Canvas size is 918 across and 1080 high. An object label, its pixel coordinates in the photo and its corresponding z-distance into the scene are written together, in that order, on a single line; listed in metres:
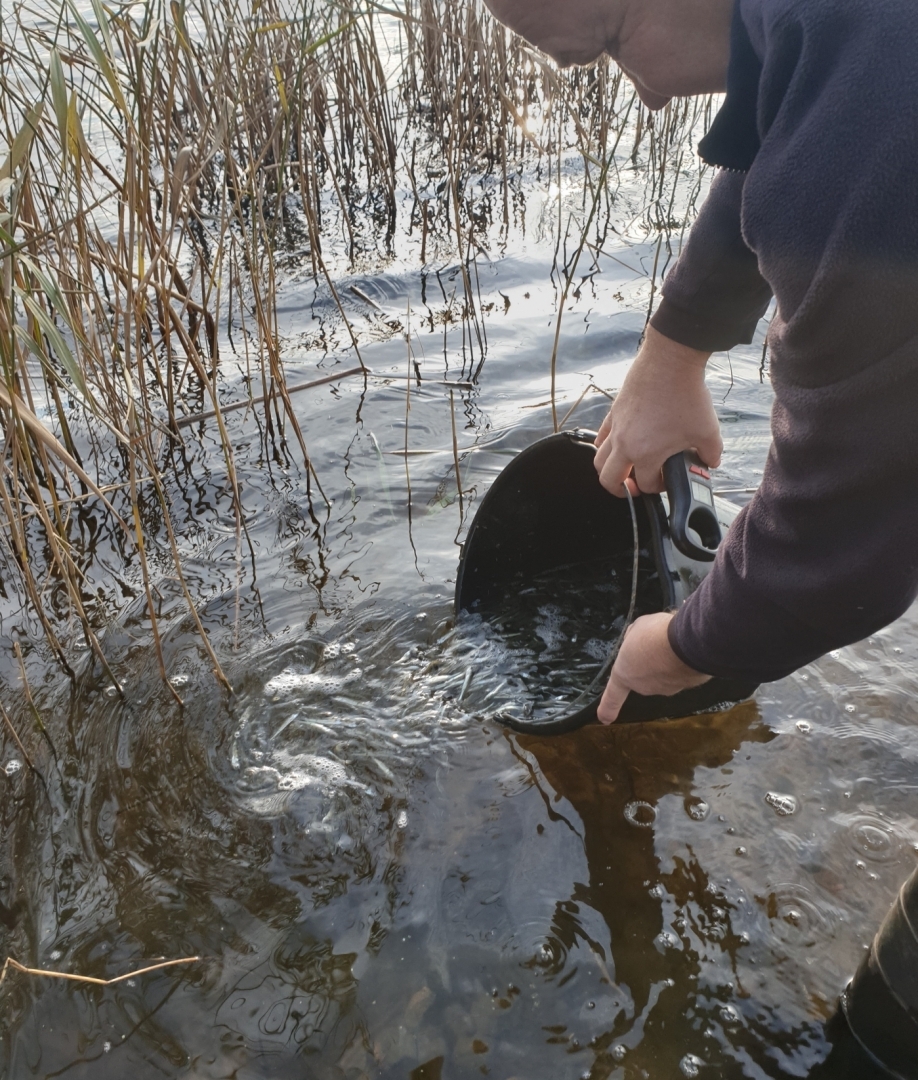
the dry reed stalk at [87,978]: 1.37
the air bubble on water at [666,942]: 1.48
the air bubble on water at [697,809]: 1.69
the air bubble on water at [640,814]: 1.69
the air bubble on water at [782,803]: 1.67
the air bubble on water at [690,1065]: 1.31
